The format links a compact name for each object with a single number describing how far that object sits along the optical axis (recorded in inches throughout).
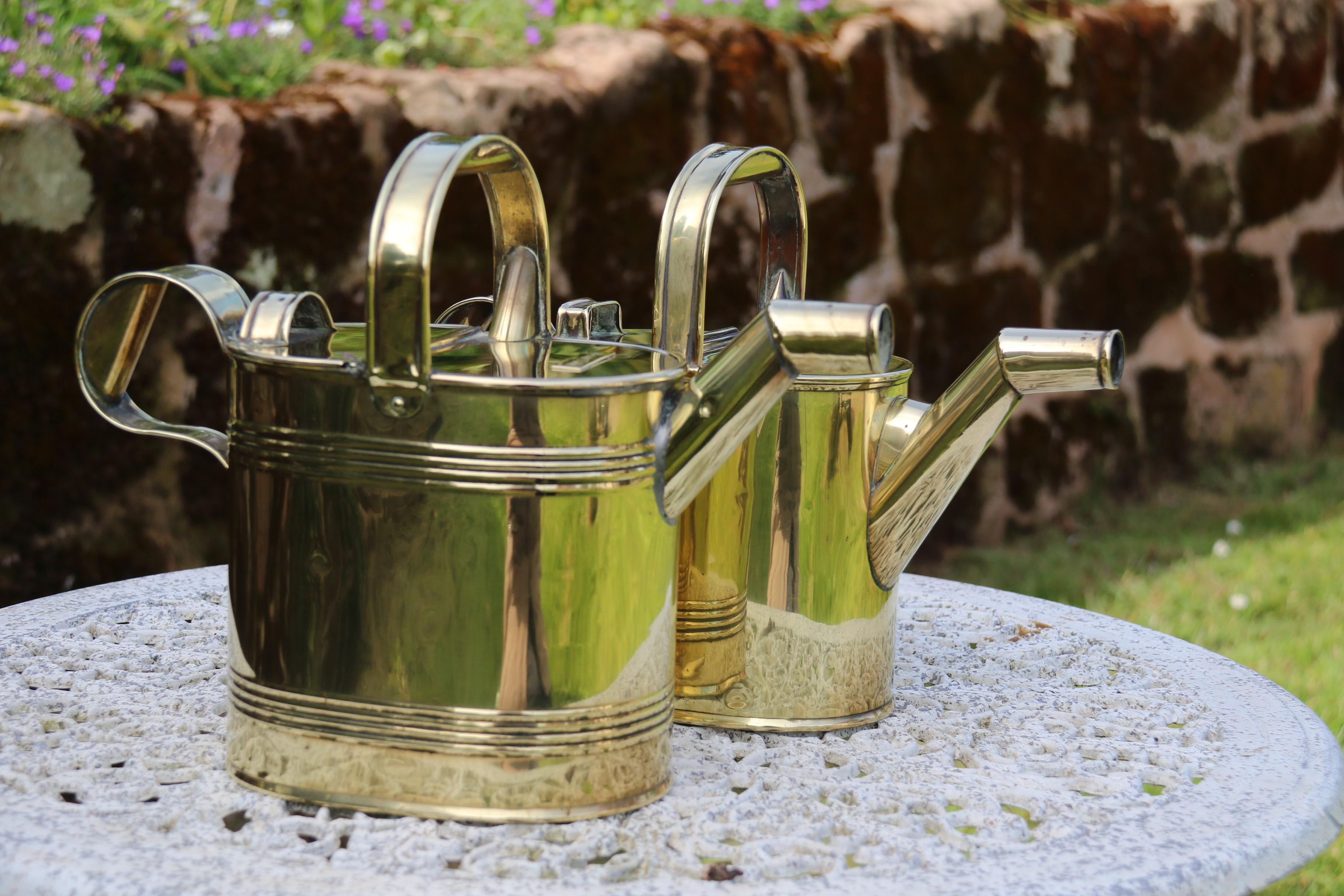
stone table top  75.7
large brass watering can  77.5
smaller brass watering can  84.4
